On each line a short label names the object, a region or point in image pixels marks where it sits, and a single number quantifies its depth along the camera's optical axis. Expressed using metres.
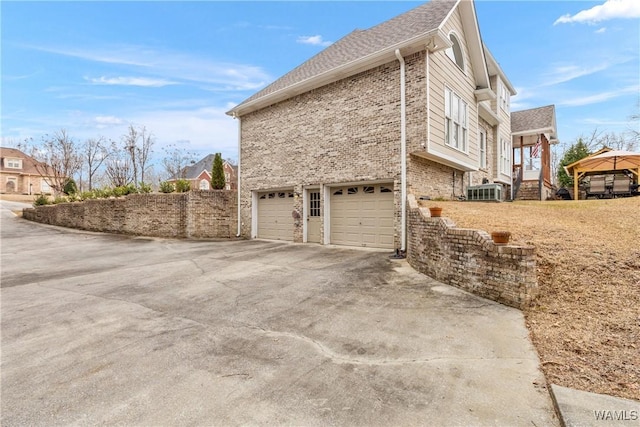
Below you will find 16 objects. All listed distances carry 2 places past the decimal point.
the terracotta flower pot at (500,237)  4.89
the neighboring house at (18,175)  40.44
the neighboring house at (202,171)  36.44
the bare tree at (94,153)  29.62
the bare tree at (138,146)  27.62
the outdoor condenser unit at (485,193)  11.37
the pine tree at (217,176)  15.15
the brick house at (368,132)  9.46
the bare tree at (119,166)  28.34
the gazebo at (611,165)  12.67
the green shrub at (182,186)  14.96
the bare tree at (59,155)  28.83
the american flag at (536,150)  19.17
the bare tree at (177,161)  33.91
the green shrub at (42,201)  21.02
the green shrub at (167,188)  15.40
